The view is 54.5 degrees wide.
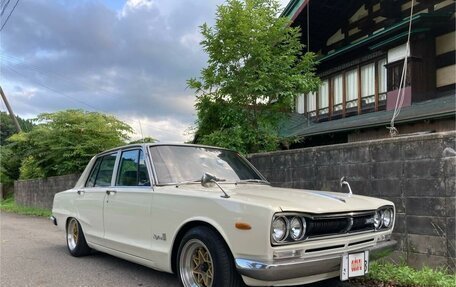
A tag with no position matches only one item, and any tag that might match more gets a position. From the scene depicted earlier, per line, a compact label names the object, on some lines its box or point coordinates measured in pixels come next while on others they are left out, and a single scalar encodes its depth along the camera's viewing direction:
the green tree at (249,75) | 8.60
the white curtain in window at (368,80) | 14.23
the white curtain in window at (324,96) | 16.27
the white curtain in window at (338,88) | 15.60
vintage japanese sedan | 3.60
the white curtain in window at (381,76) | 13.68
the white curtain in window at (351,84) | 14.93
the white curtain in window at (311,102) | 16.92
